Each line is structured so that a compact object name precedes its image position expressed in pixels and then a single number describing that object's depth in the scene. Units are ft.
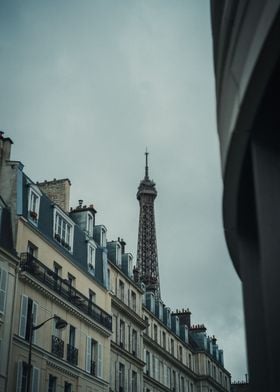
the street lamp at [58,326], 77.81
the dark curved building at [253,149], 27.35
